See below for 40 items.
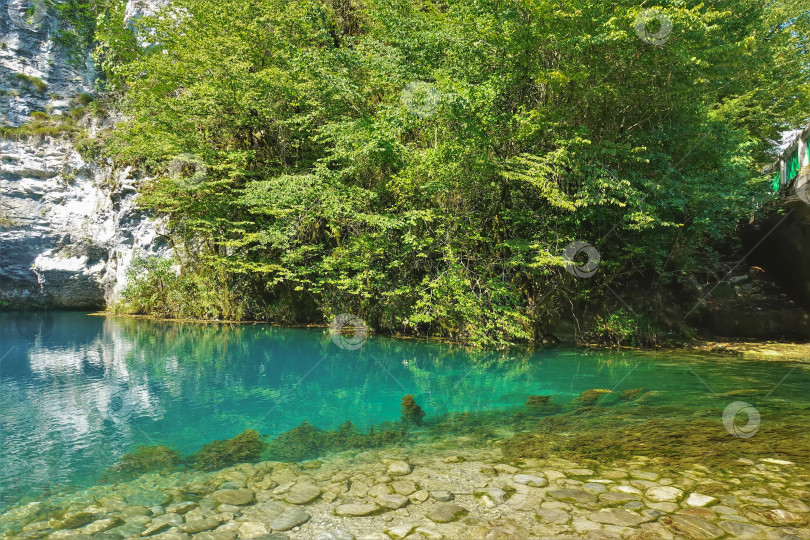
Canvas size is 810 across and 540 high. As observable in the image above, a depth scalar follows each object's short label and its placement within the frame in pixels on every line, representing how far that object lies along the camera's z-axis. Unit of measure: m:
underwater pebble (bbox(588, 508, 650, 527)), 3.40
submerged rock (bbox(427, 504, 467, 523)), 3.58
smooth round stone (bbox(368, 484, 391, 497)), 4.07
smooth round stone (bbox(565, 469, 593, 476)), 4.35
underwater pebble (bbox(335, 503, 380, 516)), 3.72
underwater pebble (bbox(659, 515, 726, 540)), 3.21
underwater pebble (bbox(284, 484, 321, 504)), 3.98
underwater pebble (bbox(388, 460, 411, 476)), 4.55
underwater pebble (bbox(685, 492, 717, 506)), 3.67
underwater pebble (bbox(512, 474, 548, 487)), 4.14
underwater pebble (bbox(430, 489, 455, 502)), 3.92
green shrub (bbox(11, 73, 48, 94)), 23.50
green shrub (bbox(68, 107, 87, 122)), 23.69
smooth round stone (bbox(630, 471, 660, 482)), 4.18
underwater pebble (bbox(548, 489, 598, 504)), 3.79
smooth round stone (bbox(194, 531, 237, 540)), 3.37
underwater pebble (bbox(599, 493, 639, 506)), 3.72
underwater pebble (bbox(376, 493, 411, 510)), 3.83
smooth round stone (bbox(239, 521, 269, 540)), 3.41
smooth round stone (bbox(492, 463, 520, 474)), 4.46
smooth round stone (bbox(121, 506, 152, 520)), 3.80
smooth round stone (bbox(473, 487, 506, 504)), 3.86
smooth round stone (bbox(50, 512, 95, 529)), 3.63
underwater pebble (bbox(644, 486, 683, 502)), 3.76
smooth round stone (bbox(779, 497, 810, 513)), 3.52
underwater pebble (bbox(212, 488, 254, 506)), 3.97
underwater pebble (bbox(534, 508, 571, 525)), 3.47
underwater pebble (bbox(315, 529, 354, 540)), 3.37
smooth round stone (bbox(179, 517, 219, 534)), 3.50
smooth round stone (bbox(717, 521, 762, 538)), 3.21
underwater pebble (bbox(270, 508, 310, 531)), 3.53
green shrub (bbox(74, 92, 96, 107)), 24.28
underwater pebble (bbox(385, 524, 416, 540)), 3.35
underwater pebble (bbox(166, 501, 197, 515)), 3.83
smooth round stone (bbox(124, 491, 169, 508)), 4.01
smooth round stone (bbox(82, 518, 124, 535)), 3.55
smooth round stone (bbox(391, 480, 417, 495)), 4.09
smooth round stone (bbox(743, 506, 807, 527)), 3.34
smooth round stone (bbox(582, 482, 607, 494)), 3.96
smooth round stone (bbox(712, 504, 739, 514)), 3.53
